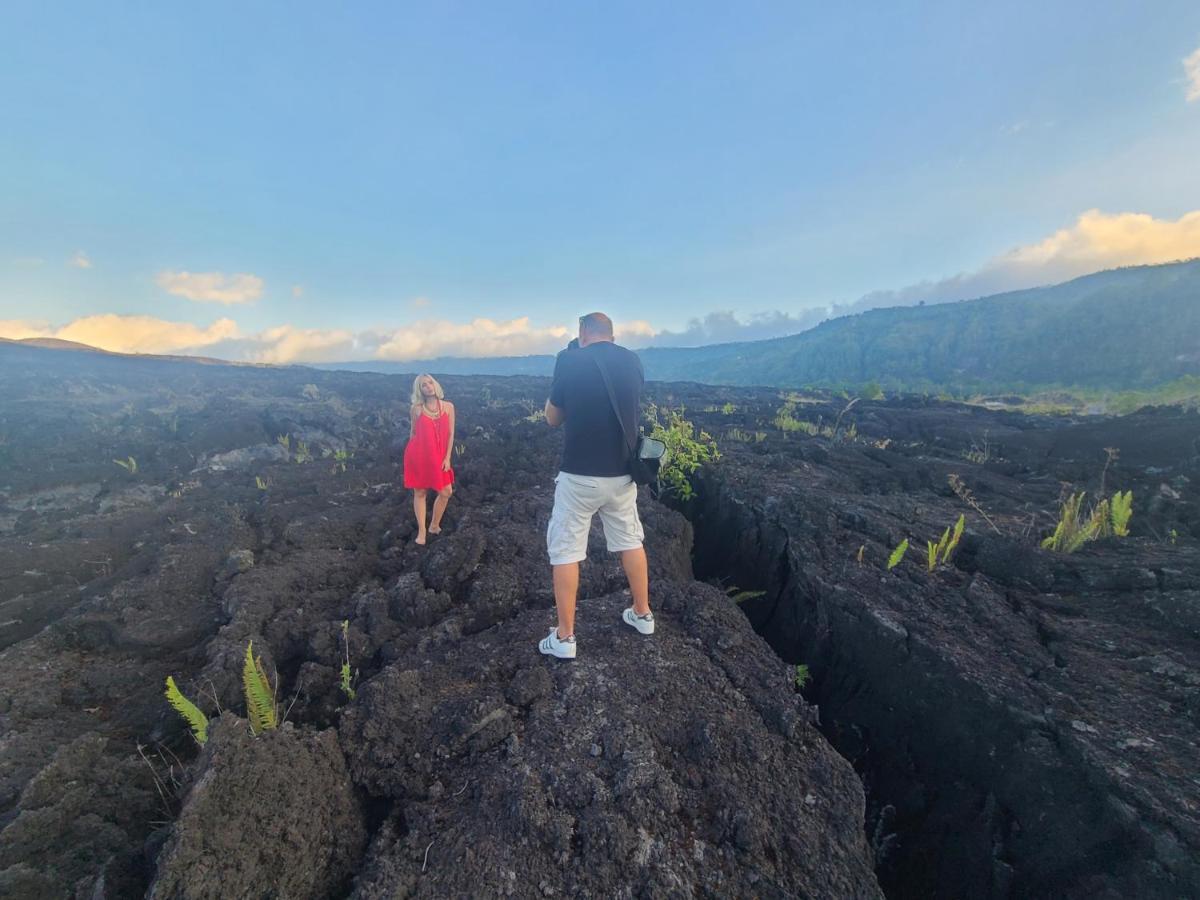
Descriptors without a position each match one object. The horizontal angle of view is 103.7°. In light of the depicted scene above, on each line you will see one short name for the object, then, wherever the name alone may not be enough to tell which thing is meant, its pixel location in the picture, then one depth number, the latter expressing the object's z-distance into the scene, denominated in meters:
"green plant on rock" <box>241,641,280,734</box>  2.31
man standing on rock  2.92
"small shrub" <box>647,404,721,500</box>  6.69
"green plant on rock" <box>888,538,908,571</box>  3.79
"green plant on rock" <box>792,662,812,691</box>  3.33
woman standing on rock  5.12
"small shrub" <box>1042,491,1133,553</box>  4.31
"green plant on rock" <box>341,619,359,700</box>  2.84
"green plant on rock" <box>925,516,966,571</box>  4.06
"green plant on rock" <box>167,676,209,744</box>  2.20
